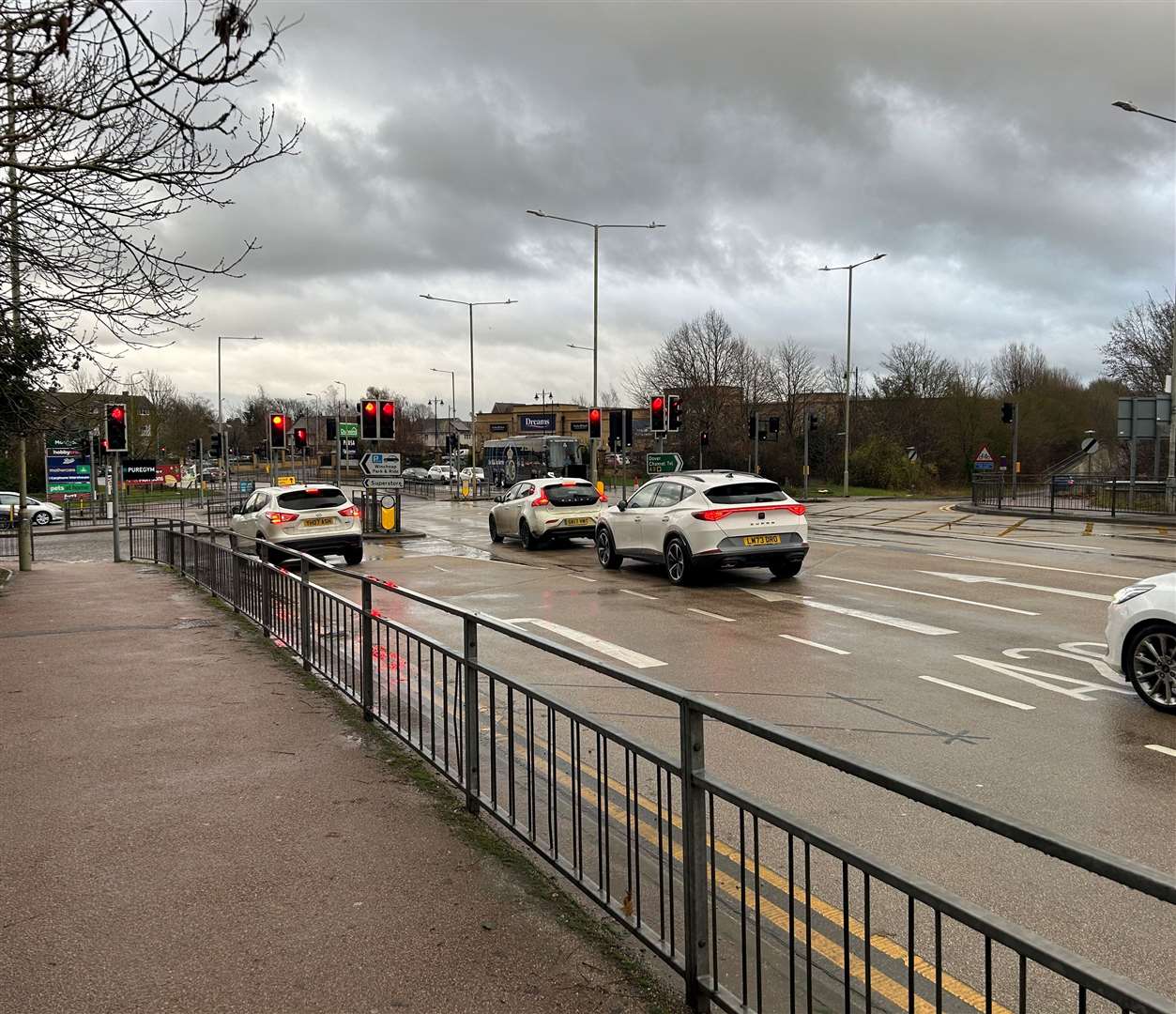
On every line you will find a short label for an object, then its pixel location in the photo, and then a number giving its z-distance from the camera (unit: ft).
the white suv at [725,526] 48.52
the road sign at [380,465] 93.18
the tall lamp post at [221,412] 202.08
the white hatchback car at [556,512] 72.74
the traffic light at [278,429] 118.83
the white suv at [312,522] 66.69
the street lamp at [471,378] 171.57
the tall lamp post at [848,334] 163.63
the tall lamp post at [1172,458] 93.15
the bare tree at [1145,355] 154.20
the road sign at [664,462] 95.25
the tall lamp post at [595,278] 125.08
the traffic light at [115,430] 76.69
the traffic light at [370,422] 94.99
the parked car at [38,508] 139.27
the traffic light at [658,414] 110.11
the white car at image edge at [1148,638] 24.35
